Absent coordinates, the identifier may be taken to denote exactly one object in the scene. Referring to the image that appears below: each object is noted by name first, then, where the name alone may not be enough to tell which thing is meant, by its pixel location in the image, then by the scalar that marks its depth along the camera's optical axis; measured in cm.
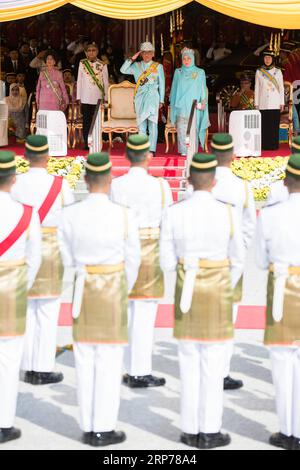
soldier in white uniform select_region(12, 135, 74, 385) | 765
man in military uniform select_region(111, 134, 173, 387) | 765
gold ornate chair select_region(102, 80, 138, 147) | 1689
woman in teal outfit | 1617
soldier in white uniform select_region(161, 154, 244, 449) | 644
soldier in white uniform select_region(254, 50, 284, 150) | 1703
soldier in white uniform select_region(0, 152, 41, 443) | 642
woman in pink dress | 1738
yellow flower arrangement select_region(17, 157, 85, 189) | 1611
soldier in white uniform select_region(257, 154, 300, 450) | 641
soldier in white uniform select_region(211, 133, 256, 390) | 769
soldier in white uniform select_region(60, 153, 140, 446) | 640
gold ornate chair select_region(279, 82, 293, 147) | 1773
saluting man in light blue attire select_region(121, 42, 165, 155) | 1600
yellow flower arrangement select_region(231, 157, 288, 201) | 1584
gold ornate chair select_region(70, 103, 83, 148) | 1802
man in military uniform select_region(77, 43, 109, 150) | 1694
